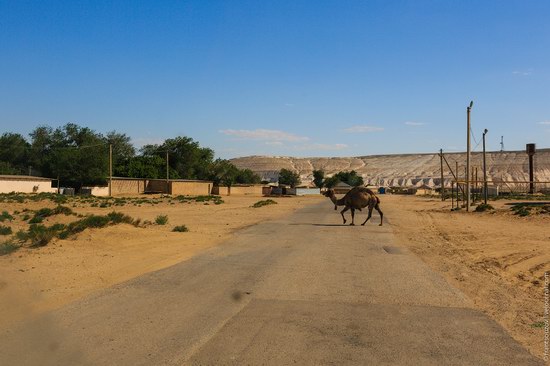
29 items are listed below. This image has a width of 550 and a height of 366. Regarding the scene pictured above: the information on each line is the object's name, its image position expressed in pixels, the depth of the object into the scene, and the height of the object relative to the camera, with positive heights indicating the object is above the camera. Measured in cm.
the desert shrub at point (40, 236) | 1573 -162
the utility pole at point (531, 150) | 9551 +524
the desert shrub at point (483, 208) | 4294 -216
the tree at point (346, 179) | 15038 +34
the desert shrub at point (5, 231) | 1892 -173
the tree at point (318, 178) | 17088 +70
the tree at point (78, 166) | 8269 +228
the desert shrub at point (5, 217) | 2631 -177
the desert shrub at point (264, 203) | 5214 -231
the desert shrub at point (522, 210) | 3551 -204
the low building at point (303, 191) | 11641 -236
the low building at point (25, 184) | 7012 -56
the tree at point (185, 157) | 11262 +473
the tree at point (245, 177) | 14888 +88
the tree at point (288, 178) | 17658 +72
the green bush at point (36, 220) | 2444 -179
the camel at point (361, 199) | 2658 -90
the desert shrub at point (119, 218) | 2028 -144
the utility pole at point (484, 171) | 4614 +79
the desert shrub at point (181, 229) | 2158 -192
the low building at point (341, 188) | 10964 -167
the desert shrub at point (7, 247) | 1428 -178
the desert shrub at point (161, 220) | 2511 -184
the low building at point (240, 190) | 10294 -194
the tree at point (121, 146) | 12350 +781
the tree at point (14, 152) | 10931 +574
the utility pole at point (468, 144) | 4353 +280
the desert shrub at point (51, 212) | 2722 -164
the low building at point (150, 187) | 8131 -106
